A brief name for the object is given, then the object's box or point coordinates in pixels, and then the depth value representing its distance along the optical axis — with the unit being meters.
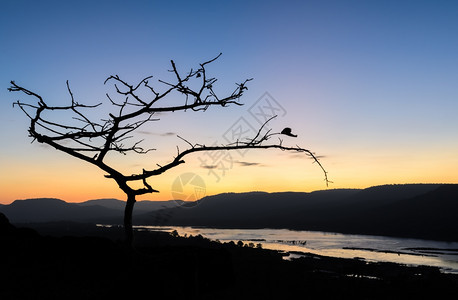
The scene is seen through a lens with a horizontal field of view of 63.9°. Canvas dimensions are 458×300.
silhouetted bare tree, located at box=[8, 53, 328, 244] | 4.99
